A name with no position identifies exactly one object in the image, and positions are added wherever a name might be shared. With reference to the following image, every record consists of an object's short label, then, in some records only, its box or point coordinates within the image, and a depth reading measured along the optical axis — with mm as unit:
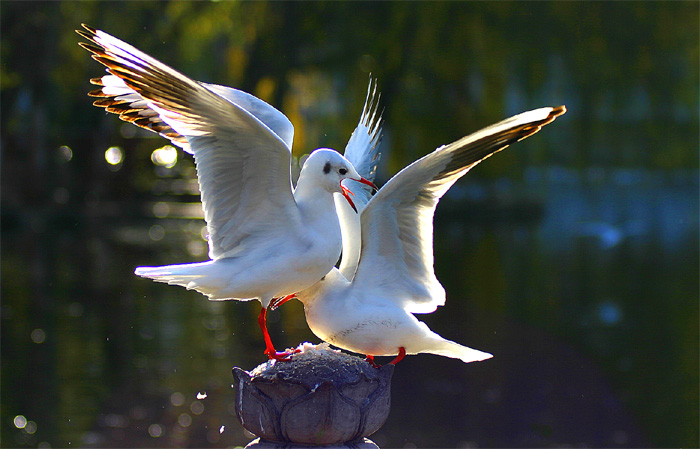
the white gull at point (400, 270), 6910
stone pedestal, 6395
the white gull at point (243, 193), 6668
